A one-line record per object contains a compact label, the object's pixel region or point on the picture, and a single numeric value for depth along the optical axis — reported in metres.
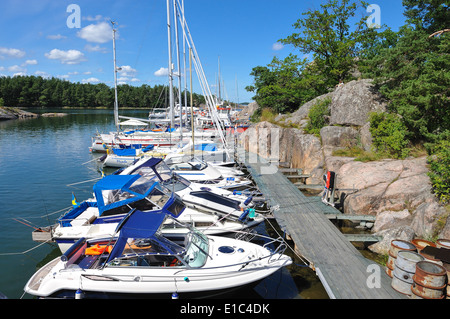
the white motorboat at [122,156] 25.48
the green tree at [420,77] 12.45
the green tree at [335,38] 26.47
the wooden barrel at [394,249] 7.85
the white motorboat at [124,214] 10.65
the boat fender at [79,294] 7.35
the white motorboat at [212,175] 17.08
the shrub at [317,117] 21.25
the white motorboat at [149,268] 7.43
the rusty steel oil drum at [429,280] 6.56
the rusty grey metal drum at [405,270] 6.99
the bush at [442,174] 9.80
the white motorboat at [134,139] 31.11
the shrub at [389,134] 14.59
